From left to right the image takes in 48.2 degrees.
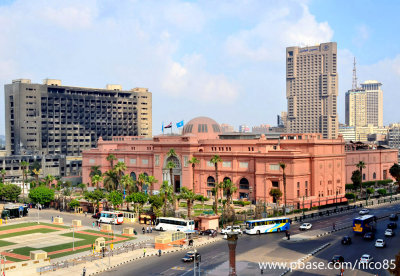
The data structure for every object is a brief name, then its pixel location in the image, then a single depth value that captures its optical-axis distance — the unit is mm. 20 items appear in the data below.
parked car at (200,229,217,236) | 77594
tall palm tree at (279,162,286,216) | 99419
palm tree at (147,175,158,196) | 104838
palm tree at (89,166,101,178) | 154462
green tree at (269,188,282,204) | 107200
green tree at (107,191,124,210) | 97250
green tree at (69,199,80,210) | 107562
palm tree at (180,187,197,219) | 88031
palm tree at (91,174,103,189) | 110606
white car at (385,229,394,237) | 73356
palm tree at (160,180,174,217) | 91862
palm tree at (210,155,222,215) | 104838
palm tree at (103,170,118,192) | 117625
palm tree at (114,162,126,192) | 117000
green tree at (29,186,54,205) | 112125
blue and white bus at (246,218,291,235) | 78250
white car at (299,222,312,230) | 80375
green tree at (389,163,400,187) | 140550
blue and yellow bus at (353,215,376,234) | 74625
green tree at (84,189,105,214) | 101794
